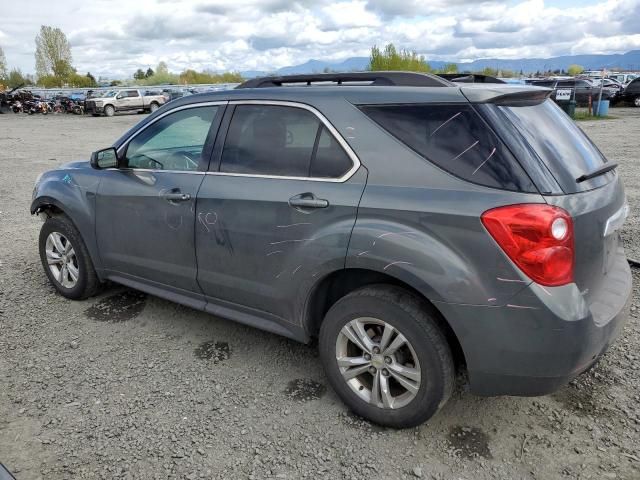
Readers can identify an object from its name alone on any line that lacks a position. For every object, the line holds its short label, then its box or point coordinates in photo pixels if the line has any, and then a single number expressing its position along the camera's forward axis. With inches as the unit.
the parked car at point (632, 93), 1094.4
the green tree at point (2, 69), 3393.2
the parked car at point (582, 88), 1090.7
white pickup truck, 1279.5
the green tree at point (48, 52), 3570.4
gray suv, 91.5
